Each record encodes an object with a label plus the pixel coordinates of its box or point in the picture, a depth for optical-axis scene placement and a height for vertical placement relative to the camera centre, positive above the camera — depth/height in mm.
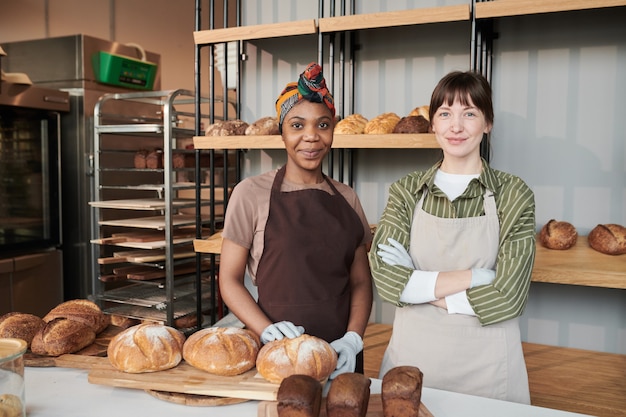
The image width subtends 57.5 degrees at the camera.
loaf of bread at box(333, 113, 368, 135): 2332 +232
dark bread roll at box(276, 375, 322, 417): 907 -348
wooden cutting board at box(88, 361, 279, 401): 1054 -381
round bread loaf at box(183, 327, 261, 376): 1106 -337
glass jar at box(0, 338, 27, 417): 870 -314
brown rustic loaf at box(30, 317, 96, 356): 1235 -345
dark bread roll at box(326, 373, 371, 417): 918 -352
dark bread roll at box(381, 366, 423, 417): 942 -354
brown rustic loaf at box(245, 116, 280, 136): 2484 +234
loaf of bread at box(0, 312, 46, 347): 1296 -335
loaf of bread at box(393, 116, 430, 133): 2217 +221
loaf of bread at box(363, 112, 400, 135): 2283 +232
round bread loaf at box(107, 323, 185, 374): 1116 -337
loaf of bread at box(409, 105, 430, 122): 2321 +289
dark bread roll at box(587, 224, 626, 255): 2107 -212
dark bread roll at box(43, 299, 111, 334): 1361 -324
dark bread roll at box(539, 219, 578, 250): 2207 -209
